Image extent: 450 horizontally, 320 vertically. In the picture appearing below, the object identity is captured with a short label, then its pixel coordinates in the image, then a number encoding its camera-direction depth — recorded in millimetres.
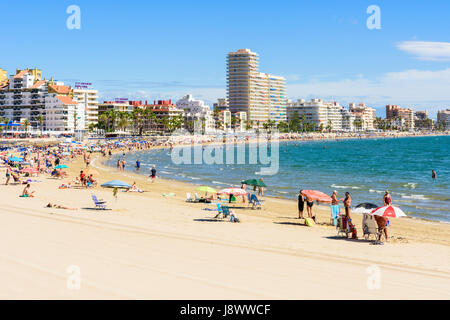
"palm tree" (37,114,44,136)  121012
